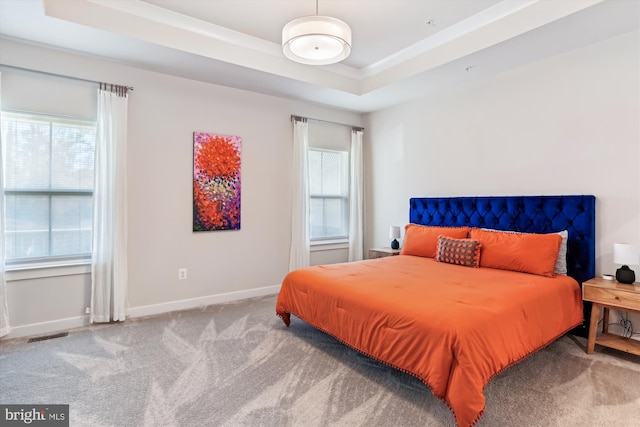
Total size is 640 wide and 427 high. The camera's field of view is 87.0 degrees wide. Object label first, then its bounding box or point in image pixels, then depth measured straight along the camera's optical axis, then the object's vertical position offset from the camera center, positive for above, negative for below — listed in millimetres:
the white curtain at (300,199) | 4785 +225
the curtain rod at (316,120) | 4781 +1410
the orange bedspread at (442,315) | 1827 -670
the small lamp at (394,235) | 4773 -274
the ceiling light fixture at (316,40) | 2295 +1262
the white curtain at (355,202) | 5383 +214
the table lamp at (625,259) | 2652 -325
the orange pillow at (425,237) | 3839 -255
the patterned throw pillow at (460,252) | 3396 -369
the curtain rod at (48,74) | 3050 +1326
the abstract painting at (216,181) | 4055 +406
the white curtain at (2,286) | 2969 -662
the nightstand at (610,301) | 2539 -650
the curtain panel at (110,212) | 3412 +14
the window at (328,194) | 5156 +335
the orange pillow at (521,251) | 2988 -322
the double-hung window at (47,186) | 3129 +256
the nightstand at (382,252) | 4609 -507
